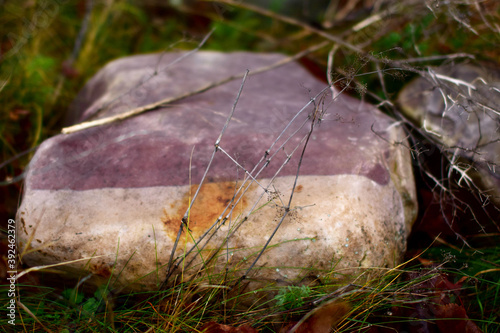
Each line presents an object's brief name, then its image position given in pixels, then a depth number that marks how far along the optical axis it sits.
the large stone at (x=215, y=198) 0.73
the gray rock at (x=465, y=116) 0.80
